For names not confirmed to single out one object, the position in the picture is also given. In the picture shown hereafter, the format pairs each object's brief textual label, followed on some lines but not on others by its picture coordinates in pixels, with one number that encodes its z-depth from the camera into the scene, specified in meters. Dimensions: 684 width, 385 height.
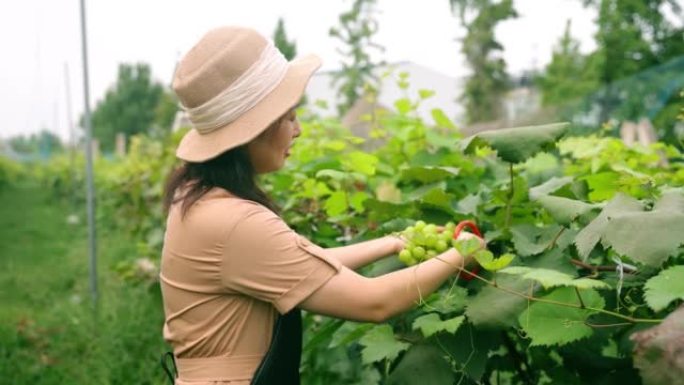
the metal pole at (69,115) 15.49
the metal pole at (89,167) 5.88
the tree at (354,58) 39.31
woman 1.58
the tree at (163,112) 47.16
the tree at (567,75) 27.64
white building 39.10
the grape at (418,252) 1.62
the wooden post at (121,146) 13.48
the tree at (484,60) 35.09
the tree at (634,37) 23.56
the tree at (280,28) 35.17
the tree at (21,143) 76.56
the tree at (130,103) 59.91
